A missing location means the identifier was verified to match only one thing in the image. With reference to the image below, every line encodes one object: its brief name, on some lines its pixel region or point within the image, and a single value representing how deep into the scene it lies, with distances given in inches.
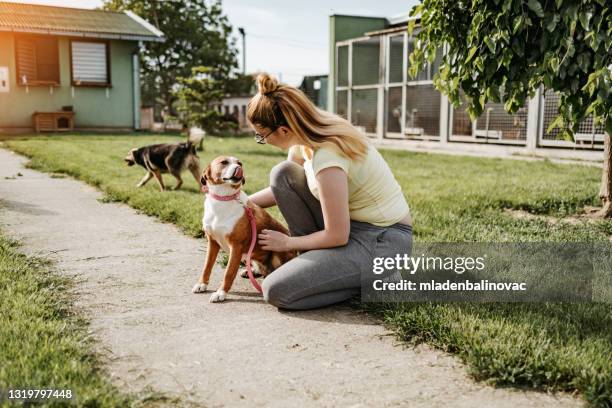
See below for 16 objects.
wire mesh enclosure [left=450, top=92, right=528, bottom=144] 478.3
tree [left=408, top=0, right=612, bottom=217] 149.6
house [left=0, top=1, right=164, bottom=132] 690.2
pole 1514.5
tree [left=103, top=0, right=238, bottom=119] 1441.9
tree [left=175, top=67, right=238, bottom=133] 547.3
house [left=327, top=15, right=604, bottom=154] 457.7
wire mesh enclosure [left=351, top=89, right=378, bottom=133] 624.1
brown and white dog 123.0
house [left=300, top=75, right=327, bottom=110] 775.1
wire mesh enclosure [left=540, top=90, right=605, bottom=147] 411.8
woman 116.9
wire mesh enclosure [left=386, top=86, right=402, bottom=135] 583.8
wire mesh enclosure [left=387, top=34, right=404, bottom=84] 582.6
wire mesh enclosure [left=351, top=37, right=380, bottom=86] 633.0
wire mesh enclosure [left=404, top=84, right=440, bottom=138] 544.7
